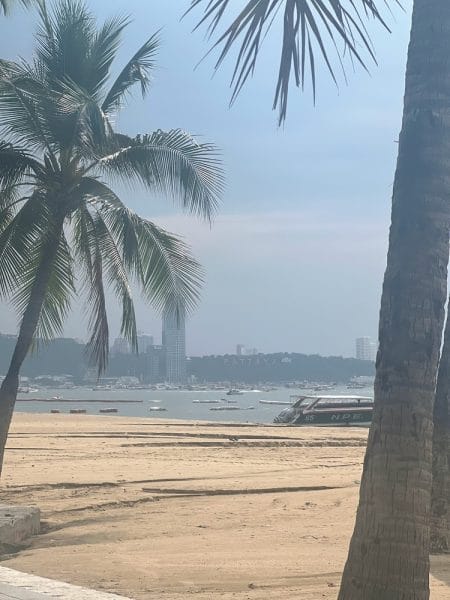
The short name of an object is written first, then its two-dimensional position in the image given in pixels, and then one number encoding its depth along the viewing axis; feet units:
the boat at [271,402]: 362.33
